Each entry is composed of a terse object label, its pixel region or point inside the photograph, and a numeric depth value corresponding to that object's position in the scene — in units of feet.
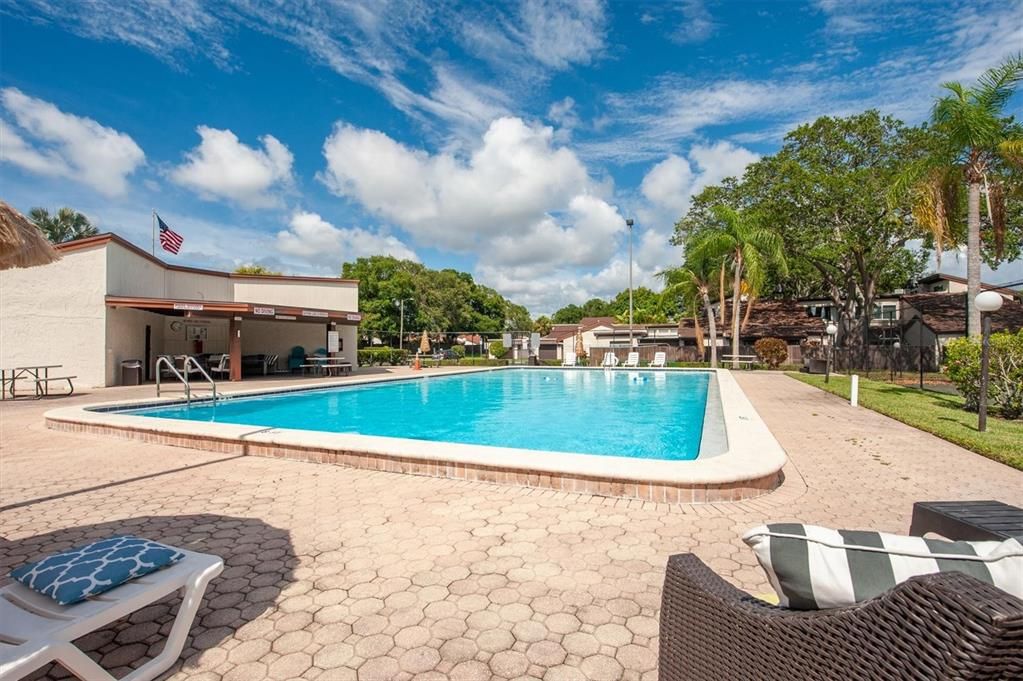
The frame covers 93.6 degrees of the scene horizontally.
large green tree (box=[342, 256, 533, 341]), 134.82
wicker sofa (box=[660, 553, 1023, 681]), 2.42
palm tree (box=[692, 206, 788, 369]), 71.72
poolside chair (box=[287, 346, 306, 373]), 64.59
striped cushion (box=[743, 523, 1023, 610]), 3.29
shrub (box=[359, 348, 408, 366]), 86.28
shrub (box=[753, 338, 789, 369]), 75.00
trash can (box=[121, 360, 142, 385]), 47.98
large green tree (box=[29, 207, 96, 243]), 100.12
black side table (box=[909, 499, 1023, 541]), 6.87
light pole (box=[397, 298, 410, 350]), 129.72
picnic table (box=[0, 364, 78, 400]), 39.64
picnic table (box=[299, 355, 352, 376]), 59.98
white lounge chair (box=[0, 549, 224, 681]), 5.20
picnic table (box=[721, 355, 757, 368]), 74.90
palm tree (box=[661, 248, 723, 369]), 78.69
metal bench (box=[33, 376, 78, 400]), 39.44
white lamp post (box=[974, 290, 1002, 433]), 22.62
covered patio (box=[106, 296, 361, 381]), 47.83
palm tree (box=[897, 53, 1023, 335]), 34.01
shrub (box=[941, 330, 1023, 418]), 27.30
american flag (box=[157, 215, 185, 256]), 59.67
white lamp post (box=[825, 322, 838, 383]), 48.36
